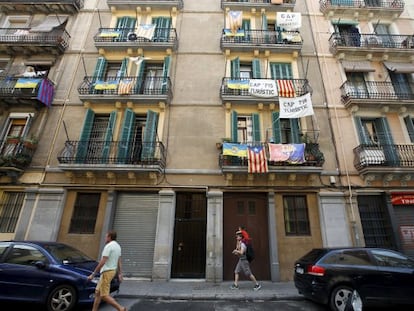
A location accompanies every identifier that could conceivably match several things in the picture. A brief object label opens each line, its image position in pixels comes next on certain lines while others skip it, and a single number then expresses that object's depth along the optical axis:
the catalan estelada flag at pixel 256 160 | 9.95
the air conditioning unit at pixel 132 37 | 13.04
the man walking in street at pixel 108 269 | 4.95
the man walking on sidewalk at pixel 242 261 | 8.06
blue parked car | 5.61
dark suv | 5.60
